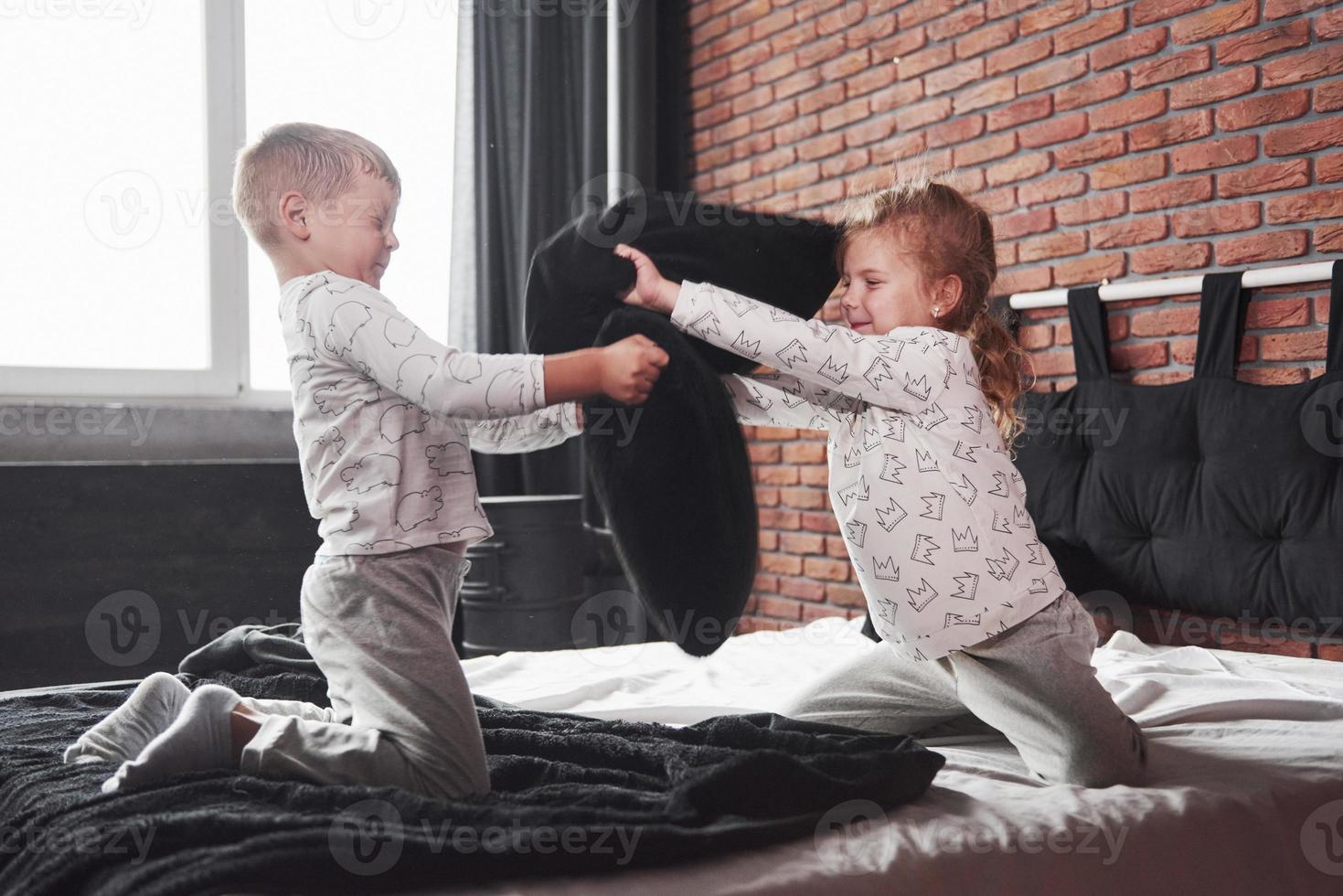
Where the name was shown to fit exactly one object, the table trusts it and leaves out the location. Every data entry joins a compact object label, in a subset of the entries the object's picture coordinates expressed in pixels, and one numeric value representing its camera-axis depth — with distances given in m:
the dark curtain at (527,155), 3.60
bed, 1.06
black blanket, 0.93
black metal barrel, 2.92
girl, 1.39
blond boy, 1.19
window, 3.15
